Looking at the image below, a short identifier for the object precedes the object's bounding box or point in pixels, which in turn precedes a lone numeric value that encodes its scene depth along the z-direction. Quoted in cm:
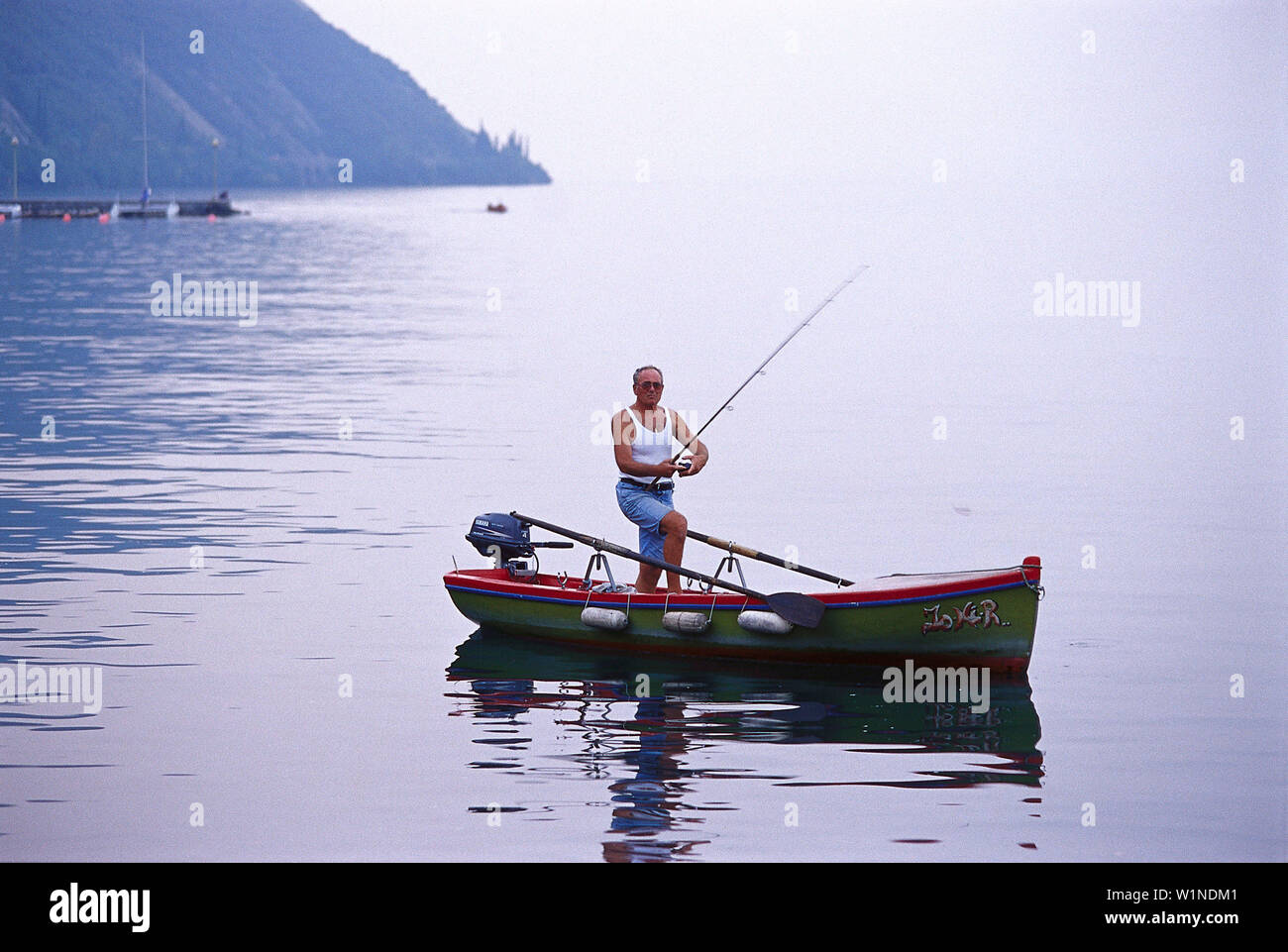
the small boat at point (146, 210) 14062
